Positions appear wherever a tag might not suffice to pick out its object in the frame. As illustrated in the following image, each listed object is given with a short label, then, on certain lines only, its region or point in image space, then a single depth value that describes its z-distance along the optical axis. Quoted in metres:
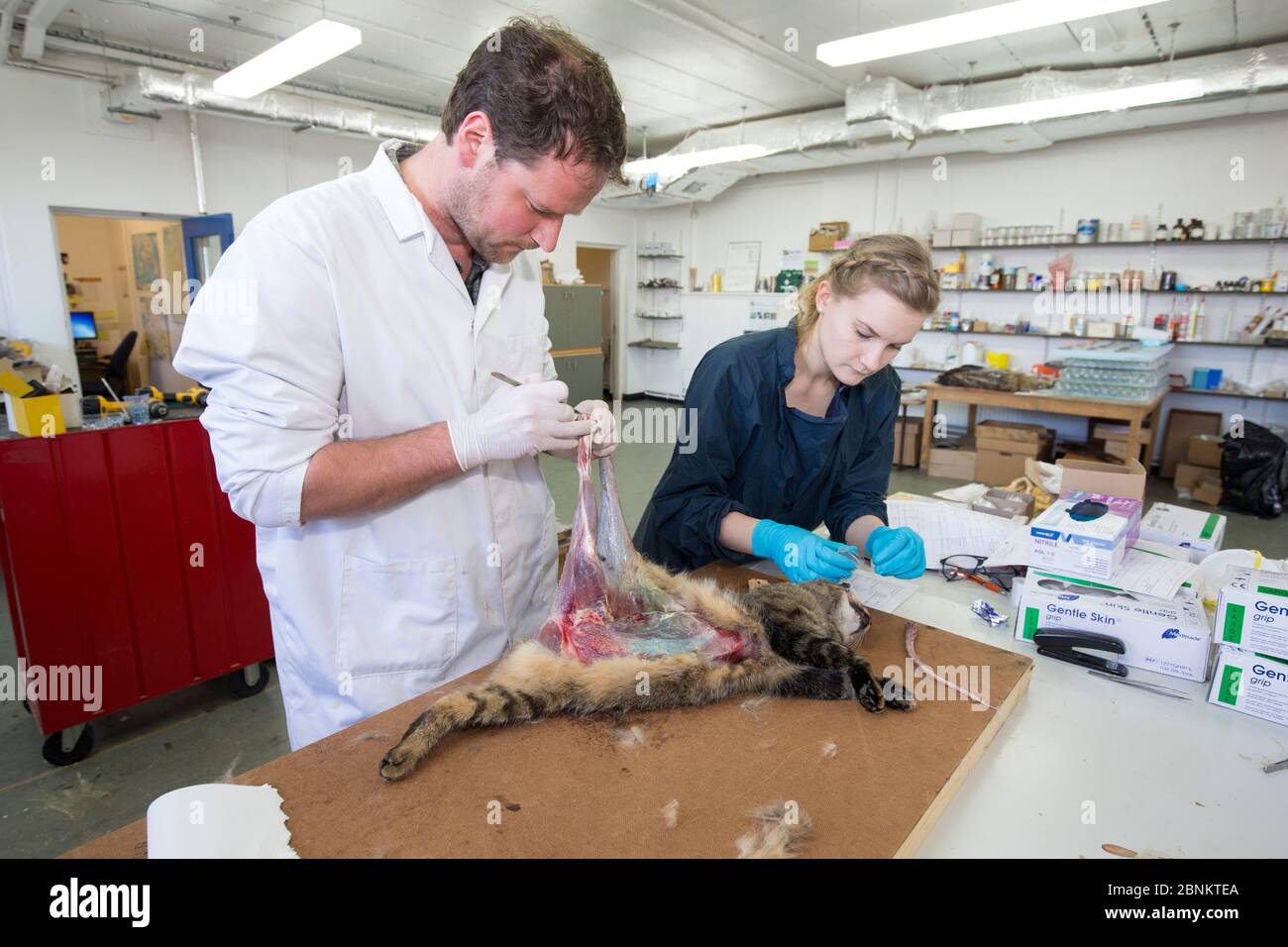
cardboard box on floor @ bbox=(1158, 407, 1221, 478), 6.01
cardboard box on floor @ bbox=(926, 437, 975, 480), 6.30
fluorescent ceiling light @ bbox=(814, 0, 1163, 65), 3.29
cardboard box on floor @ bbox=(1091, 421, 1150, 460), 5.78
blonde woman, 1.54
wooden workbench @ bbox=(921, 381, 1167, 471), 5.28
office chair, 6.81
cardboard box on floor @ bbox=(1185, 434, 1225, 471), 5.60
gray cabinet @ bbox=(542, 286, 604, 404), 8.15
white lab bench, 0.88
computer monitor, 6.80
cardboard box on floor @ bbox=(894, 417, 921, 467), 6.60
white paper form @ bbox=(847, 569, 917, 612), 1.56
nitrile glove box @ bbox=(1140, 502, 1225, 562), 1.73
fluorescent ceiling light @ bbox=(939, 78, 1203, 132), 4.59
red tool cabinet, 2.30
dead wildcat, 1.00
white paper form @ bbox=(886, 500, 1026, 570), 1.88
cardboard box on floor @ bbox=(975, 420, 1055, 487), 5.92
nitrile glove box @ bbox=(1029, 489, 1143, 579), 1.40
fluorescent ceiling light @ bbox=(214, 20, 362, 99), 3.60
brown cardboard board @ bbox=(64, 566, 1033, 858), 0.78
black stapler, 1.29
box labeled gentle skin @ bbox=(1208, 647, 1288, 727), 1.13
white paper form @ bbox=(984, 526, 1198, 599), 1.36
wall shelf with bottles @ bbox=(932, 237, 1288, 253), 5.61
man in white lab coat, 1.02
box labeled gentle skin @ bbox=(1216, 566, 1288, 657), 1.13
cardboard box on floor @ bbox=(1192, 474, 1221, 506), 5.40
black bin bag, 5.05
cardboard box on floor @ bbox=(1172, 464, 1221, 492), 5.61
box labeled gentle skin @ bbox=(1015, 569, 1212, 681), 1.25
